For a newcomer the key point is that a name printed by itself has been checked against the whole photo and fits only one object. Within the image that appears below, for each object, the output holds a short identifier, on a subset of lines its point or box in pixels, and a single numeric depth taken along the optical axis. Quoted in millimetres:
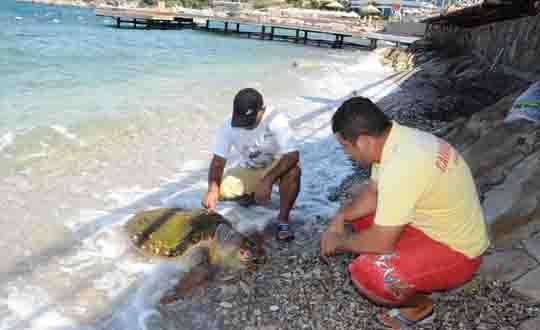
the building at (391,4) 68000
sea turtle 3514
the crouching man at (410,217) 1962
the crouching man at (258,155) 3794
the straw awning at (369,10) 64250
